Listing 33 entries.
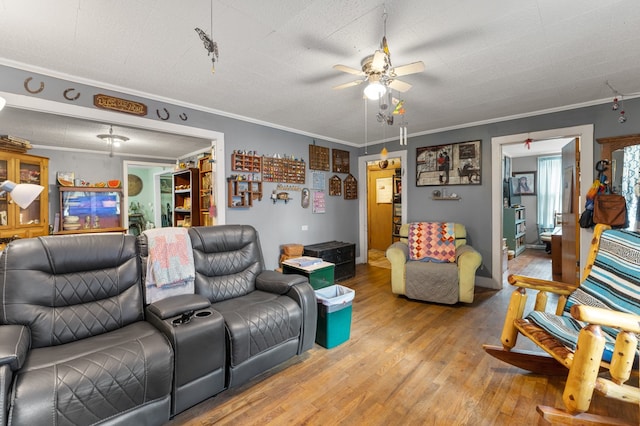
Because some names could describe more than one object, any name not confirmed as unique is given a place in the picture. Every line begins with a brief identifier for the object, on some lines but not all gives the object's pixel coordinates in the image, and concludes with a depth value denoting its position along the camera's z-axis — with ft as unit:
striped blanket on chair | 5.76
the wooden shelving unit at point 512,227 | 18.89
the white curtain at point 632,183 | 9.78
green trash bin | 7.73
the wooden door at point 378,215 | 22.03
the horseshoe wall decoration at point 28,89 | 7.68
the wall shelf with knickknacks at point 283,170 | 13.37
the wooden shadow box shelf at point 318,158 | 15.44
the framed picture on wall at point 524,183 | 22.21
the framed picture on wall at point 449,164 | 13.50
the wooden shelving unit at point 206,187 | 12.14
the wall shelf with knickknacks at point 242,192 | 11.92
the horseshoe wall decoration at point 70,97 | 8.26
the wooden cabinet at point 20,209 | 10.25
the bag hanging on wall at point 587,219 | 10.36
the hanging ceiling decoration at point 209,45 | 4.58
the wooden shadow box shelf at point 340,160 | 16.81
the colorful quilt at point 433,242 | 11.85
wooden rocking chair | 4.59
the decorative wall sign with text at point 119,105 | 8.75
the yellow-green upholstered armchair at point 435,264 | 10.67
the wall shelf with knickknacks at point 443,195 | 14.11
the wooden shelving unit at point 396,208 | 21.11
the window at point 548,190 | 21.16
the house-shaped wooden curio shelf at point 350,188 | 17.62
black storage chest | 13.93
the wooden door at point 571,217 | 11.16
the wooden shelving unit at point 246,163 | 12.08
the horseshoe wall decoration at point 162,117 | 9.99
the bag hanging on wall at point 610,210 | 9.62
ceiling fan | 5.68
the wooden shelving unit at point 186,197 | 13.64
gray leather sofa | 4.00
